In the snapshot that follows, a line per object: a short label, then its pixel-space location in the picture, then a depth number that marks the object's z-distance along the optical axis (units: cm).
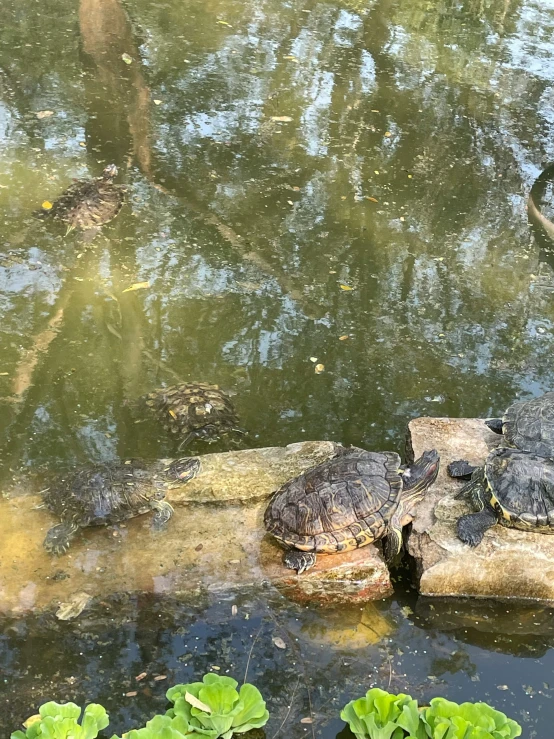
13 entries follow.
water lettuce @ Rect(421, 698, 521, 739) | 250
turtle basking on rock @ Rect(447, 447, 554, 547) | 336
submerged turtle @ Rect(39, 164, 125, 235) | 571
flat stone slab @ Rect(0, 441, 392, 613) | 318
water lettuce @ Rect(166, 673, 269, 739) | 255
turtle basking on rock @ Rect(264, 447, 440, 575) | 330
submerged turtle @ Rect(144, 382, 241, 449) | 415
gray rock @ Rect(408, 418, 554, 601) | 335
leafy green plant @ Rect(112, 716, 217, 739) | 242
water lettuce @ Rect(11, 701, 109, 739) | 243
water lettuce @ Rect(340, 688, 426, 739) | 255
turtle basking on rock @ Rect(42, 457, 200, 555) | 338
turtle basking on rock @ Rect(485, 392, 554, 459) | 381
